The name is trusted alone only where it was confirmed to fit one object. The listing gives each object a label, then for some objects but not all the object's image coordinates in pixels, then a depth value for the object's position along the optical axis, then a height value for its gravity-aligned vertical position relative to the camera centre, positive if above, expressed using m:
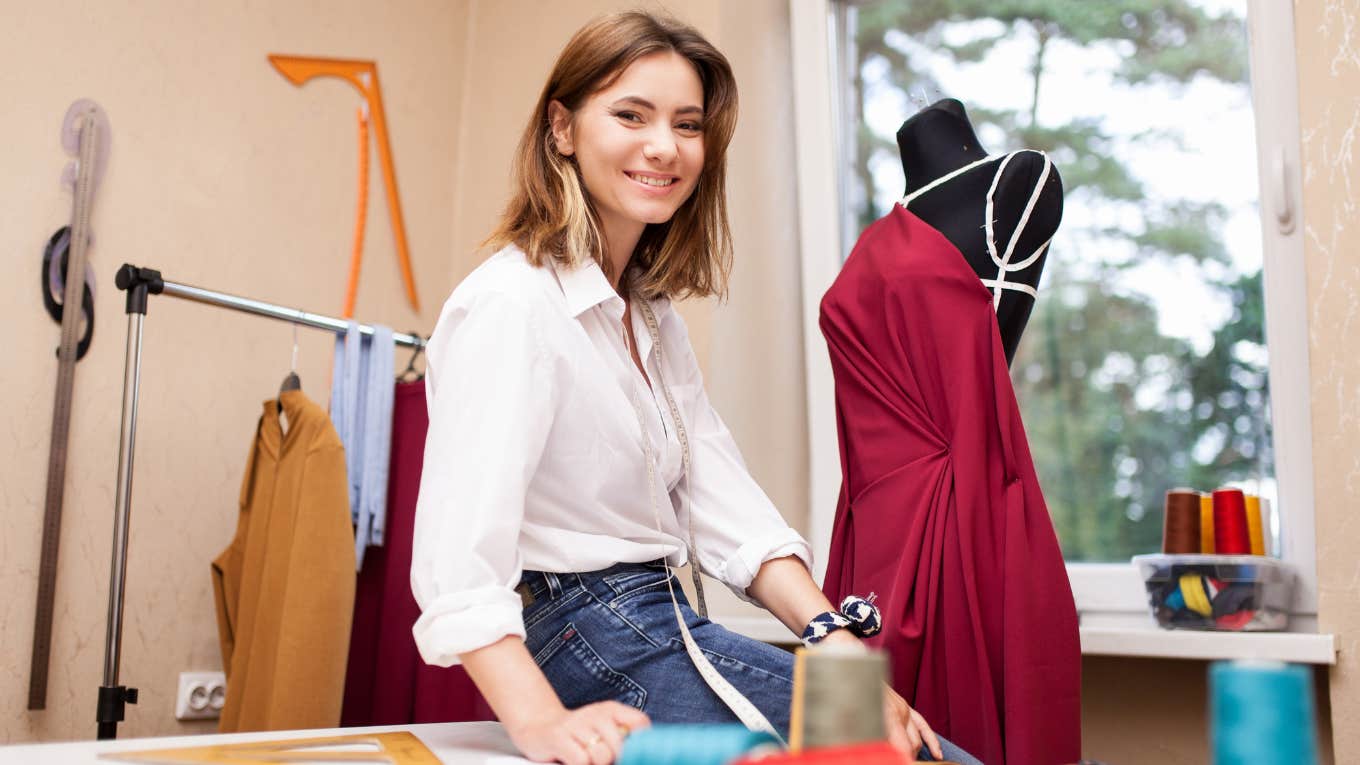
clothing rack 1.75 +0.05
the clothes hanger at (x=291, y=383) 2.02 +0.16
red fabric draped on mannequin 1.30 -0.03
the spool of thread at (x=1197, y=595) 1.74 -0.15
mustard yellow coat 1.80 -0.17
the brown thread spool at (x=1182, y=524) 1.82 -0.05
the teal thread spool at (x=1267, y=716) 0.54 -0.10
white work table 0.88 -0.23
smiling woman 0.99 +0.04
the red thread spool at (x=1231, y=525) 1.77 -0.05
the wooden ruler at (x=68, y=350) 1.93 +0.21
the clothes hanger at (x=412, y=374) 2.21 +0.21
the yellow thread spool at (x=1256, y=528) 1.79 -0.05
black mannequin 1.51 +0.37
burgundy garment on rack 1.92 -0.28
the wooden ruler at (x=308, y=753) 0.89 -0.22
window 1.92 +0.41
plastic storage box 1.73 -0.15
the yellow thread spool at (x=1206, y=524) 1.82 -0.05
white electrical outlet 2.12 -0.41
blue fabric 2.00 +0.11
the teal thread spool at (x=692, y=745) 0.65 -0.15
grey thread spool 0.56 -0.10
